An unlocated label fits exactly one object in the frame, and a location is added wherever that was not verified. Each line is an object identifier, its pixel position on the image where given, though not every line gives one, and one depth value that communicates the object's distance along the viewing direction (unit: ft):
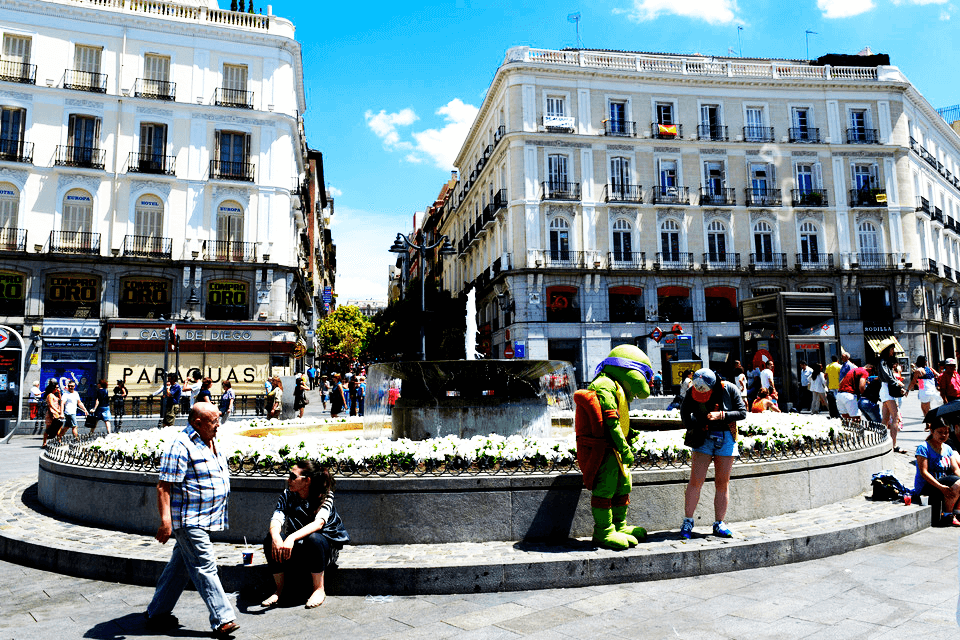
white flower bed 19.65
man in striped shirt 13.88
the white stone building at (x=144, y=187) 96.78
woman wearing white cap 18.86
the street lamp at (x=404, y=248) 73.41
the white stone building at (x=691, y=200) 120.16
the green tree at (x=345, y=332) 207.72
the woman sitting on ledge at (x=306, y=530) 15.58
